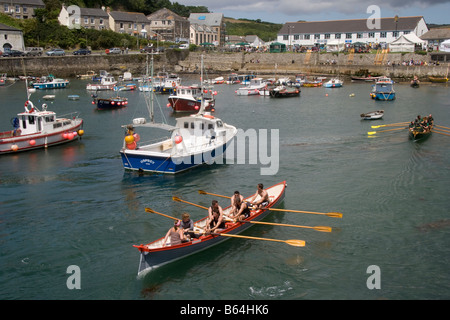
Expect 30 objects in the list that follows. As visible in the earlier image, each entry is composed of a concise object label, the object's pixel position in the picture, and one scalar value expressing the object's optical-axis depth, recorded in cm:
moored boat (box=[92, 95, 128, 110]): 5616
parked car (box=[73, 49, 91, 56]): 9802
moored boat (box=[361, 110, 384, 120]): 4703
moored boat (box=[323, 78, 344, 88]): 8112
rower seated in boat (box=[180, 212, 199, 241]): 1667
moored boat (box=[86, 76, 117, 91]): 7444
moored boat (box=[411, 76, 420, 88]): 7700
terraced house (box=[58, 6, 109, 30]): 11035
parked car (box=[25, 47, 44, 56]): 9162
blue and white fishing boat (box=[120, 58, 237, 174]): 2700
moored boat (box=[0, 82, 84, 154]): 3272
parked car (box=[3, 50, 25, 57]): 8731
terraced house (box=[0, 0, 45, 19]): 10481
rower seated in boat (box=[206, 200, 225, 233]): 1802
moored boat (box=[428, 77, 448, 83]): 8081
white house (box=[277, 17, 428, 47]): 10619
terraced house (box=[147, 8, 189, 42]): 13212
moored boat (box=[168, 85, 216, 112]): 5388
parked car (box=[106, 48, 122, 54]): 10450
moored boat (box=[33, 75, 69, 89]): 7700
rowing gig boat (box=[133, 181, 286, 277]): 1564
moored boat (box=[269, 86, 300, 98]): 6962
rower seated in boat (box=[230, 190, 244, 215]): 1944
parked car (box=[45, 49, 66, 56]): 9308
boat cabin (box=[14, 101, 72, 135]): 3391
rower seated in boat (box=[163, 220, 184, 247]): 1639
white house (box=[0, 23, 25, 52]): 9125
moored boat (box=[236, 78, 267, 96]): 7262
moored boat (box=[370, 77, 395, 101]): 6180
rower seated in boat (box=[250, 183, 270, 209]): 2055
